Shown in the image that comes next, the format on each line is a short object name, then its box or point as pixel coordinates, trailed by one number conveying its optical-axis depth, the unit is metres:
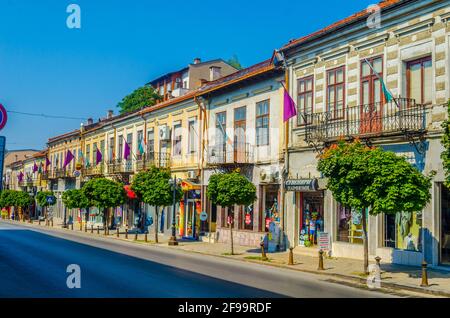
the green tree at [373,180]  14.38
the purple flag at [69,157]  46.81
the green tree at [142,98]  54.78
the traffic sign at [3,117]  10.70
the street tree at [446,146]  13.42
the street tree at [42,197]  50.72
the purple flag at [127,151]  36.62
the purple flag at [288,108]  21.27
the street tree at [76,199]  38.88
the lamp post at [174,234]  26.62
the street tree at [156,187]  27.97
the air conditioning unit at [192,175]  31.07
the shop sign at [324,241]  20.72
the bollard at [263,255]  19.76
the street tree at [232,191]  21.44
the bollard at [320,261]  16.89
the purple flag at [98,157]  41.69
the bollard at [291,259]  18.50
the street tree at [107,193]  34.53
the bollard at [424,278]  13.56
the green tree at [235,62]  74.13
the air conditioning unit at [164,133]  34.44
